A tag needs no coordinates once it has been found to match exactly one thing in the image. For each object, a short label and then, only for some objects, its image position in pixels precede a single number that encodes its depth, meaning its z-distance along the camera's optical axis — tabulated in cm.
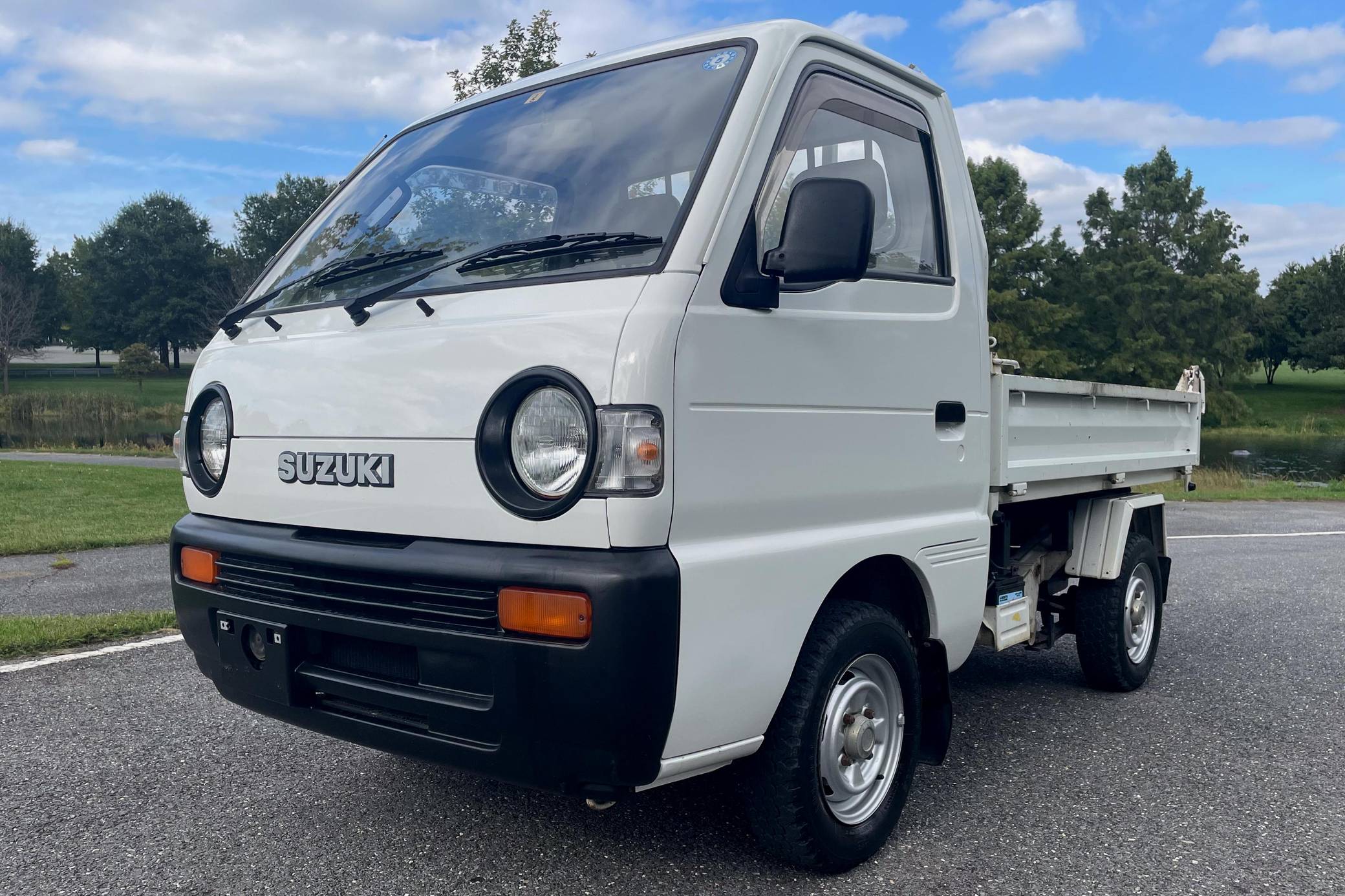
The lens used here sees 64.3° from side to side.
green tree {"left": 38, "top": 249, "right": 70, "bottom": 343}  7450
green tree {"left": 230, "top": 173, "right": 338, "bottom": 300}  7431
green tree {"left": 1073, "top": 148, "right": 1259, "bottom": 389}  5622
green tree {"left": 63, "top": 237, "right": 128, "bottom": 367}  7625
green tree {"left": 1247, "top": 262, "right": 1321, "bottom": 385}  7431
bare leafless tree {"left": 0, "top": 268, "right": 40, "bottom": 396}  5934
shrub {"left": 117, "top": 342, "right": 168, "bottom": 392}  5578
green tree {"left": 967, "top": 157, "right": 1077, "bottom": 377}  5078
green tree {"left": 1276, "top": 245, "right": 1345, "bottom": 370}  7000
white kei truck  235
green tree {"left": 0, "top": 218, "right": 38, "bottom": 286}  7281
